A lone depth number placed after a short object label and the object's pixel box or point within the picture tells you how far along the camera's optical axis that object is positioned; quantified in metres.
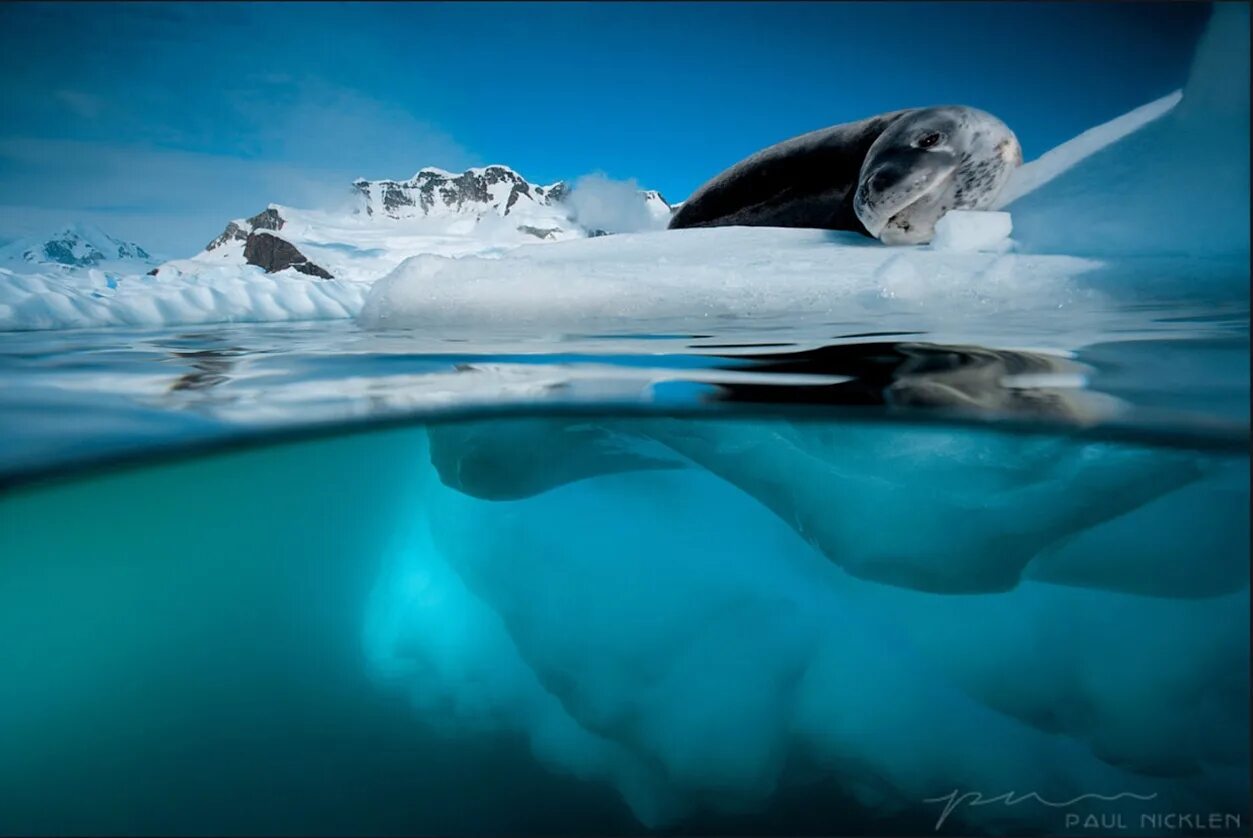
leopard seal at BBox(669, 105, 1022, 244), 4.91
